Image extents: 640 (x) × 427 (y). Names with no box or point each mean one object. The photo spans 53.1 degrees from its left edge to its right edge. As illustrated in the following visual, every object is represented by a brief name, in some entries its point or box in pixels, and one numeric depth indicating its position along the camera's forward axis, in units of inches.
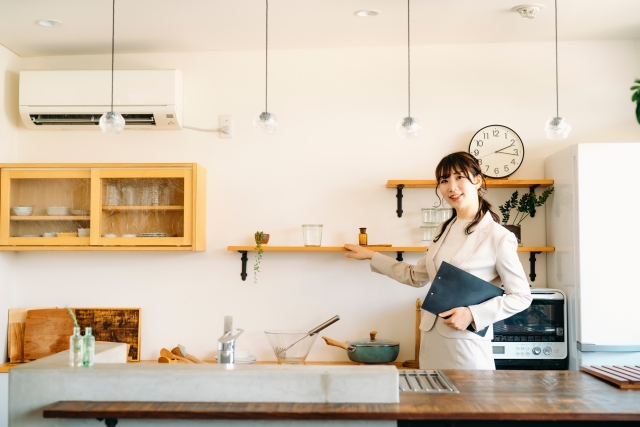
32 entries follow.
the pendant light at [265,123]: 123.6
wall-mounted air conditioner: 153.6
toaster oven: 136.3
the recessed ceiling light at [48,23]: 139.6
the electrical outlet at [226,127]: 159.3
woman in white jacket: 100.4
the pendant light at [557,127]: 121.7
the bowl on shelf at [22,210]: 150.0
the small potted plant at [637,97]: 144.3
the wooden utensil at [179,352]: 130.6
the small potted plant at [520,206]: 147.4
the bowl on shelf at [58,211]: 149.5
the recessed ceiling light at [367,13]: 135.2
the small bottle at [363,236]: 149.7
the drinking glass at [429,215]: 150.3
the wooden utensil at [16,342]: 153.4
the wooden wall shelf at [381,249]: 145.3
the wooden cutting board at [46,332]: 152.3
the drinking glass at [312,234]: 149.9
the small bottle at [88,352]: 80.6
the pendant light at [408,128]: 123.3
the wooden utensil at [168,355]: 130.4
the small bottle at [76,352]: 80.7
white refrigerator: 128.3
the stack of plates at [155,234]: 148.3
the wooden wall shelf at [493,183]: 145.9
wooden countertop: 71.9
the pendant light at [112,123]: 122.3
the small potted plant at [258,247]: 151.0
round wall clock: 152.9
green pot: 143.6
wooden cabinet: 147.6
